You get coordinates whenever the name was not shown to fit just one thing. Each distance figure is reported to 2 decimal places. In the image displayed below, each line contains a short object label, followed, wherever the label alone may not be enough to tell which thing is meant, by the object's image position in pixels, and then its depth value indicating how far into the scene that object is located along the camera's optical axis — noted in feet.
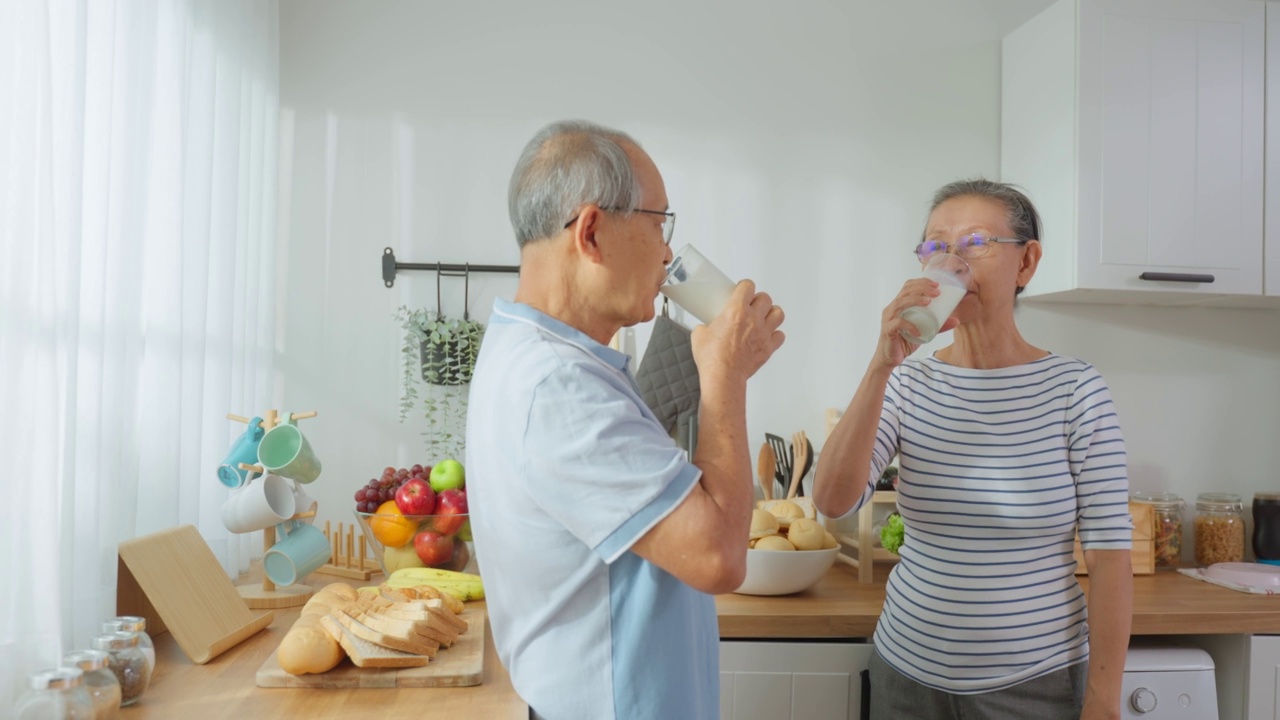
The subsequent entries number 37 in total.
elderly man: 2.95
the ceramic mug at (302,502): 6.02
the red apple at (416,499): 6.50
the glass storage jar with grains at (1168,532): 8.57
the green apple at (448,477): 6.68
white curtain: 3.87
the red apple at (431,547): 6.49
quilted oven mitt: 7.84
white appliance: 6.60
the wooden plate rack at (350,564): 6.88
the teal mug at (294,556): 5.94
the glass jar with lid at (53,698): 3.40
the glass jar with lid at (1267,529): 8.66
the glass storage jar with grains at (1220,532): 8.69
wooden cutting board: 4.41
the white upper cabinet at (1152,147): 7.88
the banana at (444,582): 5.93
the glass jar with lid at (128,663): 4.00
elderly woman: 4.80
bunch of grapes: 6.63
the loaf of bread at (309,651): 4.34
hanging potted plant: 7.98
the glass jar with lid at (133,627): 4.11
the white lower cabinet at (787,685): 6.43
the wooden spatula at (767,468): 8.33
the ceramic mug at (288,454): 5.96
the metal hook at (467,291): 8.20
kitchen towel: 7.51
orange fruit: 6.49
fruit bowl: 6.49
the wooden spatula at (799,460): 8.18
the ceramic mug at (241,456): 5.99
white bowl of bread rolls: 6.71
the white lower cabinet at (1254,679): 6.87
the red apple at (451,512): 6.51
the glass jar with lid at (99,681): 3.61
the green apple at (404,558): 6.54
